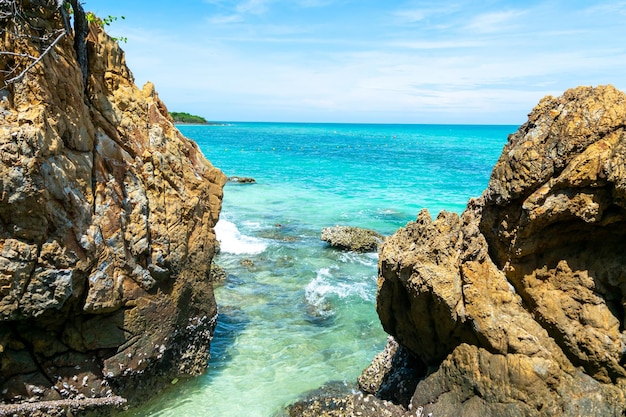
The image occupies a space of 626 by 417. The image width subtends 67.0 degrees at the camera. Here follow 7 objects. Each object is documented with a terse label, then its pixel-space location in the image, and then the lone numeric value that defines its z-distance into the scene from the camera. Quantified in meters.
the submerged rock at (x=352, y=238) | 18.58
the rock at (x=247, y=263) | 16.56
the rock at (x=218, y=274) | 14.74
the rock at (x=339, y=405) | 7.56
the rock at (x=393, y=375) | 7.73
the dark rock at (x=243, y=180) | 37.19
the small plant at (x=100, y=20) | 8.31
